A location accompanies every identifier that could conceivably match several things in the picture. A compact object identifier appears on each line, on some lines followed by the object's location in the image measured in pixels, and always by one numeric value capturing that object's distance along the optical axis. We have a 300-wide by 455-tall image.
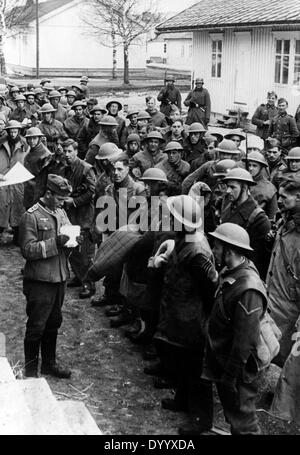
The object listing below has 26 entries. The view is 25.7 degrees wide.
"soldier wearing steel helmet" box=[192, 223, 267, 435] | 4.41
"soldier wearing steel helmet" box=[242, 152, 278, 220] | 6.90
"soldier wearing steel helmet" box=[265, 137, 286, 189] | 8.34
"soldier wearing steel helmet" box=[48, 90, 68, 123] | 13.47
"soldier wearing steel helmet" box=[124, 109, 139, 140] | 11.21
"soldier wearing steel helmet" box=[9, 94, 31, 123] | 13.77
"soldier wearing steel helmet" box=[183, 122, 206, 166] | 9.23
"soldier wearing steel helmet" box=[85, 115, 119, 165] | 9.48
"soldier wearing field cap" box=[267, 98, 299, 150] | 12.91
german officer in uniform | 5.60
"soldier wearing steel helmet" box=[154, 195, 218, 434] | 5.03
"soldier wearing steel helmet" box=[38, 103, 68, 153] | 11.31
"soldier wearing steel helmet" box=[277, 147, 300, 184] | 7.18
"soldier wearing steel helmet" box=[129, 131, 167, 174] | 8.62
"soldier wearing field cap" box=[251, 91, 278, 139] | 15.20
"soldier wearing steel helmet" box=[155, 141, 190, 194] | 8.34
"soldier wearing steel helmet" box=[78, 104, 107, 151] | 11.18
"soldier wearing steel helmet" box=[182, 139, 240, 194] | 7.65
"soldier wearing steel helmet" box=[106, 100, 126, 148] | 11.30
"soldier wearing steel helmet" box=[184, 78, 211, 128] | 15.47
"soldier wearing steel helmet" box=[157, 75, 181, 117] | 15.31
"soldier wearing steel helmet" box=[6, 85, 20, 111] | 14.84
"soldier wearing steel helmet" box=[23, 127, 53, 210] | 9.34
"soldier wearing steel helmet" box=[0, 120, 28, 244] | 9.84
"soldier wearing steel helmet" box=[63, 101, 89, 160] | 12.32
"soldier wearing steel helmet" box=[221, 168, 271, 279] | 6.09
